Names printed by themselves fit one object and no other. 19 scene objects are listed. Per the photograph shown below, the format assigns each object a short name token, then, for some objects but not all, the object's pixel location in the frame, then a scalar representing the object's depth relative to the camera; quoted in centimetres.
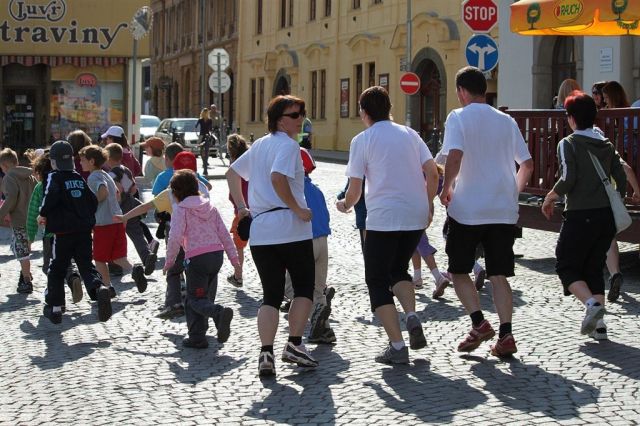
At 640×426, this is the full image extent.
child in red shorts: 1167
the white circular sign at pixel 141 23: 2930
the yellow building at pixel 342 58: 4059
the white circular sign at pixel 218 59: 3409
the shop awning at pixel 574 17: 1457
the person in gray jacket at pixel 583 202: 943
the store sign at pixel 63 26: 3055
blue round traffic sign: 1889
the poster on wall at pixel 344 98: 4862
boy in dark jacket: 1061
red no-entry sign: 3412
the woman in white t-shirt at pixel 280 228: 807
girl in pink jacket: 948
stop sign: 1903
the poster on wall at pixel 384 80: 4478
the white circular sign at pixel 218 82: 3438
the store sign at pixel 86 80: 3044
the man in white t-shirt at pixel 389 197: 835
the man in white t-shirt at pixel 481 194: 845
